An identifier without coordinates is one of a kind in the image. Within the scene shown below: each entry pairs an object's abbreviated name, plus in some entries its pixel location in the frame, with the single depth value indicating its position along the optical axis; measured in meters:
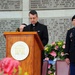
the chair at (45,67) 7.24
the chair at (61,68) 7.51
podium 5.07
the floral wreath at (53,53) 8.46
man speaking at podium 5.87
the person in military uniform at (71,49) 5.91
